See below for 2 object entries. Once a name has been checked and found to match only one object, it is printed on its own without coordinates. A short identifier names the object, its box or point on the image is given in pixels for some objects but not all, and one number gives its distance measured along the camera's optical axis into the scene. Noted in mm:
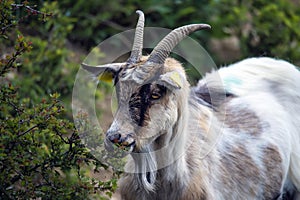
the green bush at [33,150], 9312
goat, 8578
